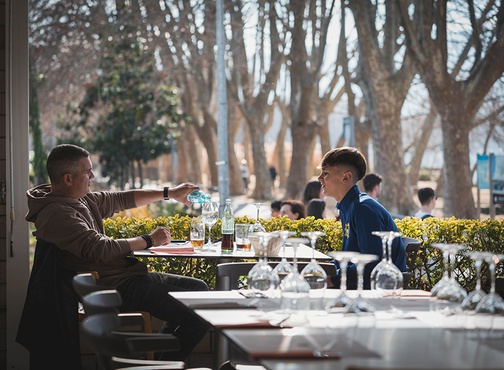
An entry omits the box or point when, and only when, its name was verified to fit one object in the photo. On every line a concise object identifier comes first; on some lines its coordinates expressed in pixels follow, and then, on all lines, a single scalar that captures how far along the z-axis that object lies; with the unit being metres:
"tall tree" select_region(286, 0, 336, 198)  28.41
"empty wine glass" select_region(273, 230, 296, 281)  5.02
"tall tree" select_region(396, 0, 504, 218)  18.17
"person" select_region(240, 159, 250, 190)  52.66
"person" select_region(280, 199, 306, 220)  10.99
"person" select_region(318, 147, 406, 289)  6.66
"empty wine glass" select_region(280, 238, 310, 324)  4.68
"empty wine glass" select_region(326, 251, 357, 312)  4.37
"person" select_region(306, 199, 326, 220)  11.20
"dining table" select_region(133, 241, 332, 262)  7.05
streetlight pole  15.50
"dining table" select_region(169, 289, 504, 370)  3.81
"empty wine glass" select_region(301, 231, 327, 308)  4.95
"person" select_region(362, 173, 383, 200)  12.18
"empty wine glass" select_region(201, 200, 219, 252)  8.02
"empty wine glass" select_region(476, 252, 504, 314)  4.36
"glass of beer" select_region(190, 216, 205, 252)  7.67
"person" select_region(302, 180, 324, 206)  12.27
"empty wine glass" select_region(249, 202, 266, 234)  7.52
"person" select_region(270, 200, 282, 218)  12.81
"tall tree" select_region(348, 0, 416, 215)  21.25
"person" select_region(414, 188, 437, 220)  12.83
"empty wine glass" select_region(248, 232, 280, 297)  4.99
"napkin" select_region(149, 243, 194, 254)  7.23
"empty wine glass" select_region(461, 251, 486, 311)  4.45
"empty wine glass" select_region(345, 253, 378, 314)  4.50
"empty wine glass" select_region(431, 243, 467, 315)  4.54
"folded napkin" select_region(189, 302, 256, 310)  5.00
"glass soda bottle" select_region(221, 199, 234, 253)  7.50
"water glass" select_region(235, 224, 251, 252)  7.62
